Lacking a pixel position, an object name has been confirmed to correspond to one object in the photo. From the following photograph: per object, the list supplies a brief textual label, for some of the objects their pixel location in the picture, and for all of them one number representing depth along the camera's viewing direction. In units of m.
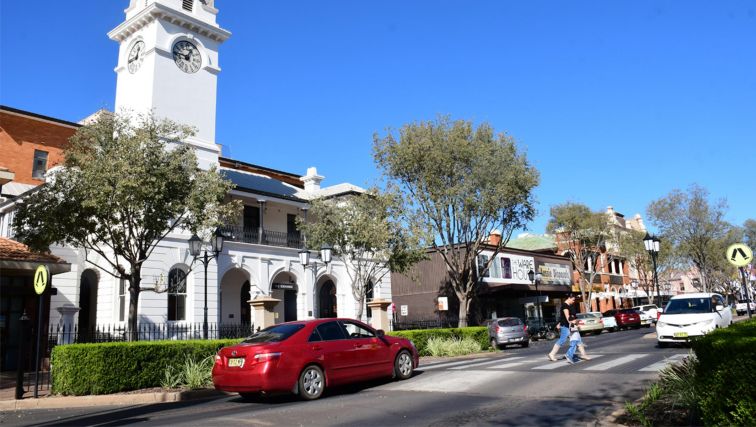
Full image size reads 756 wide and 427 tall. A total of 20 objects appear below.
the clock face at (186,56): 30.30
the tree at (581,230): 46.03
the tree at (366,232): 24.97
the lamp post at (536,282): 35.28
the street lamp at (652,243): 26.11
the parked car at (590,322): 36.38
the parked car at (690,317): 16.80
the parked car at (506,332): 25.94
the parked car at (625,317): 39.19
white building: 25.92
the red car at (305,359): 9.91
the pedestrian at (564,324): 14.51
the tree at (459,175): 26.08
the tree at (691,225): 44.62
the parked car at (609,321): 37.91
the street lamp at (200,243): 17.92
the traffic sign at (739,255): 12.88
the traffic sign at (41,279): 12.09
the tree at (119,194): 15.38
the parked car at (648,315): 41.72
